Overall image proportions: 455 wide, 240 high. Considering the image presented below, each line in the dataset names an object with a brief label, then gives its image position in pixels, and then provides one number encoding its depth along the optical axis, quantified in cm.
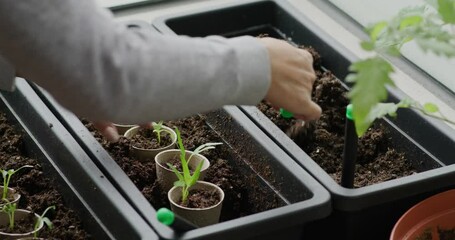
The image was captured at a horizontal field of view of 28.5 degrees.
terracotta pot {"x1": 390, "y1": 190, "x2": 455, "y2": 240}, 132
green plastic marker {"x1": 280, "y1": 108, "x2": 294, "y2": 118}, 133
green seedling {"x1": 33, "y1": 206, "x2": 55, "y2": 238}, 136
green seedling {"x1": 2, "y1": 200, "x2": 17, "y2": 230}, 138
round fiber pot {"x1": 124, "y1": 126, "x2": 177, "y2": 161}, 153
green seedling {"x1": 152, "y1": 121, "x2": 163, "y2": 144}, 156
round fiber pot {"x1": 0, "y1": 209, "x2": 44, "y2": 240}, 136
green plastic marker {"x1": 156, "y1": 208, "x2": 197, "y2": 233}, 121
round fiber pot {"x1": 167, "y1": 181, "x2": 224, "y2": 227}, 137
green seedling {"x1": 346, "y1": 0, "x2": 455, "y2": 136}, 93
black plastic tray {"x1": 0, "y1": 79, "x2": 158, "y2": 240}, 130
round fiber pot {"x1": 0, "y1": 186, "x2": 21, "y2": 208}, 144
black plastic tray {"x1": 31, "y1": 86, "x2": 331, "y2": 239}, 126
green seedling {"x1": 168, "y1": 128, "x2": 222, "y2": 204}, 140
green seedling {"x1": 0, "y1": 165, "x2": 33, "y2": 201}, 143
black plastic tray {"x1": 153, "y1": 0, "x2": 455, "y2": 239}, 136
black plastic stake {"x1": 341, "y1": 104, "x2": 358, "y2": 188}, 133
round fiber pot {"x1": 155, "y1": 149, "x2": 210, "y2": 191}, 146
